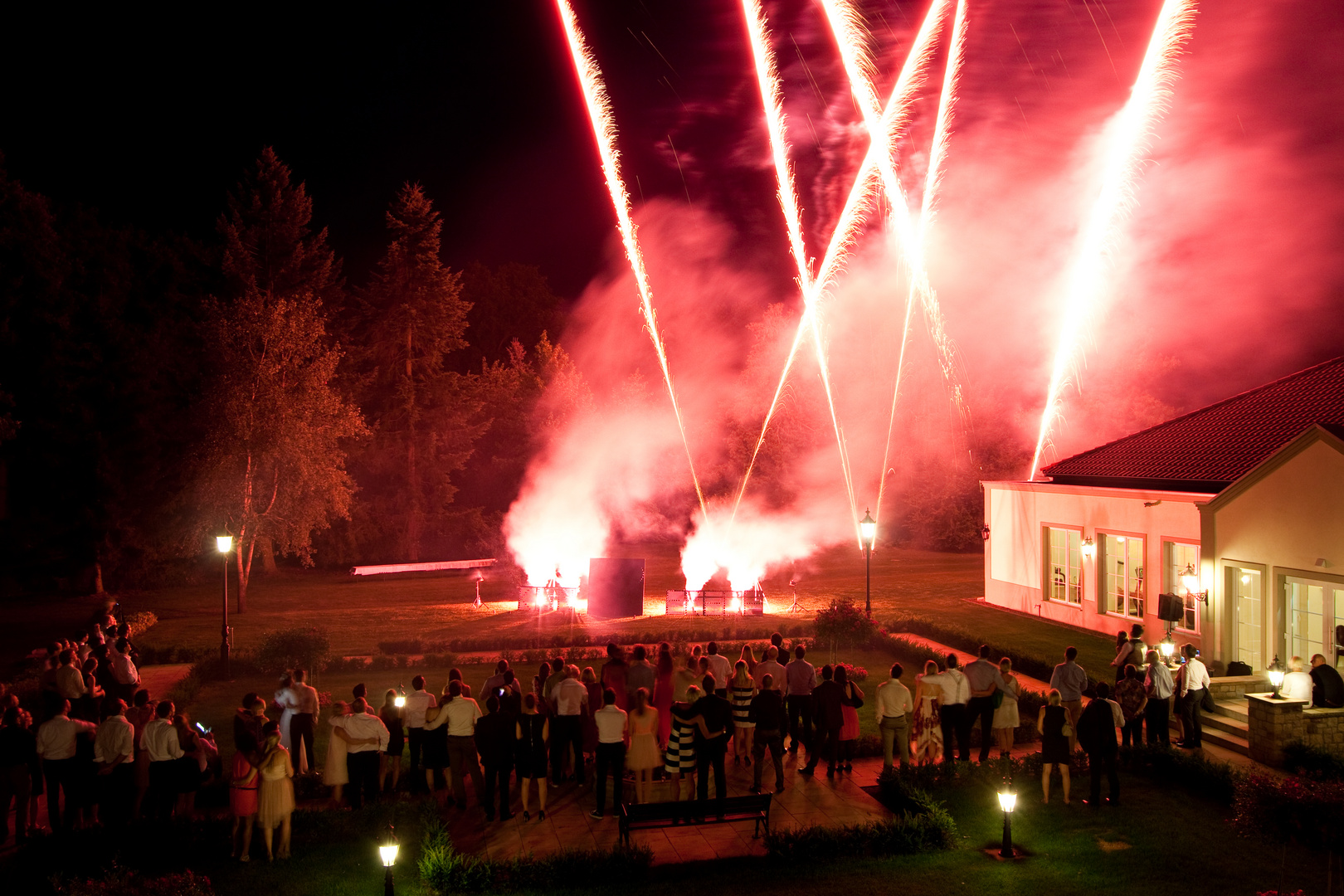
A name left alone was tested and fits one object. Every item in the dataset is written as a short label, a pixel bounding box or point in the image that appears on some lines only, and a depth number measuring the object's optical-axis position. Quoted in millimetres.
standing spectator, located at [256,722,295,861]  9000
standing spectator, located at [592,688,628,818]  10078
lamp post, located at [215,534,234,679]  18188
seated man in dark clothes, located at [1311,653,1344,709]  11875
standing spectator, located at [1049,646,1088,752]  11758
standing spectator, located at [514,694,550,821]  10211
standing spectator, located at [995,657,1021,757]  12117
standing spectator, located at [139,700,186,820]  9750
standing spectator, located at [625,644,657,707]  11703
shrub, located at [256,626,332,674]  18531
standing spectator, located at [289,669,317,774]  11211
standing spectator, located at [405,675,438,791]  10734
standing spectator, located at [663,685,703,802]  10109
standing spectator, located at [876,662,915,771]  11376
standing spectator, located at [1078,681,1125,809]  10328
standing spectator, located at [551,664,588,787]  10875
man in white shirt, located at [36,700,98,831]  9812
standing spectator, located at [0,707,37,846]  9734
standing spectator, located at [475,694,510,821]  10062
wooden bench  9508
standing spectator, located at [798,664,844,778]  11406
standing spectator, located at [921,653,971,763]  11656
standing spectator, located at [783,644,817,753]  11867
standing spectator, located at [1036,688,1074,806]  10391
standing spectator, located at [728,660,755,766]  11508
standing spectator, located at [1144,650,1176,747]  12031
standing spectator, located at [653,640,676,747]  11695
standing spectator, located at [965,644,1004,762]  11906
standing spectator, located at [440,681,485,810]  10406
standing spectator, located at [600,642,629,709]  11766
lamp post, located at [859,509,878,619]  22203
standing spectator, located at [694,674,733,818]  10070
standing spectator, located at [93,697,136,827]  9711
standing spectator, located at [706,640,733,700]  12227
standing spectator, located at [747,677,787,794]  10906
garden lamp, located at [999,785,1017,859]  8992
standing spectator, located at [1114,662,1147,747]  11984
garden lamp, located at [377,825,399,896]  7883
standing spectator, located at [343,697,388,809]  10172
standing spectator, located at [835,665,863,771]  11500
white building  14750
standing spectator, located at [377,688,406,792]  11023
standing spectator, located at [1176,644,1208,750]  12383
